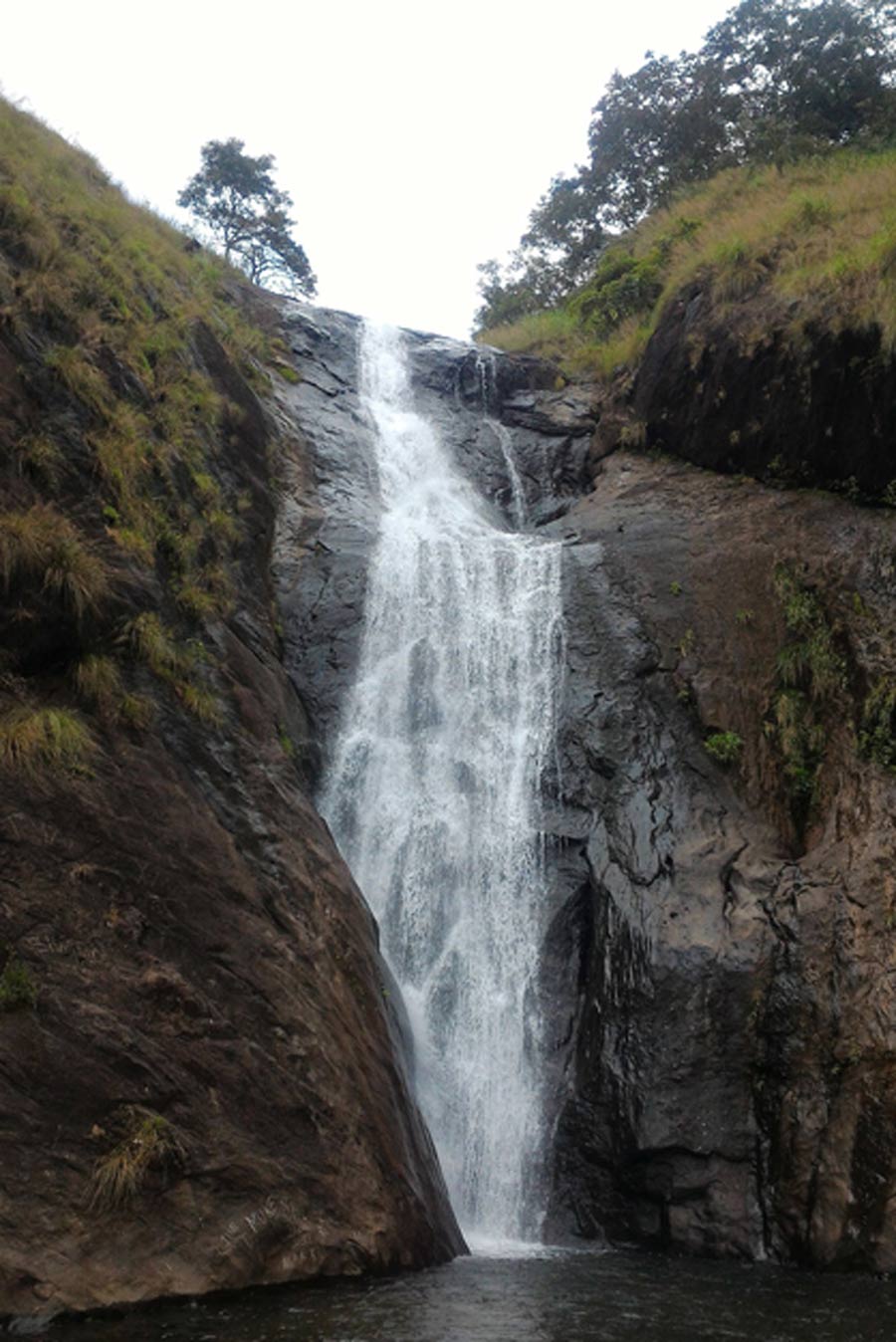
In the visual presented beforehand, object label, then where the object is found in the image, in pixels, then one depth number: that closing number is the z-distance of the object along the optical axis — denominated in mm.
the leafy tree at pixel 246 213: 40000
